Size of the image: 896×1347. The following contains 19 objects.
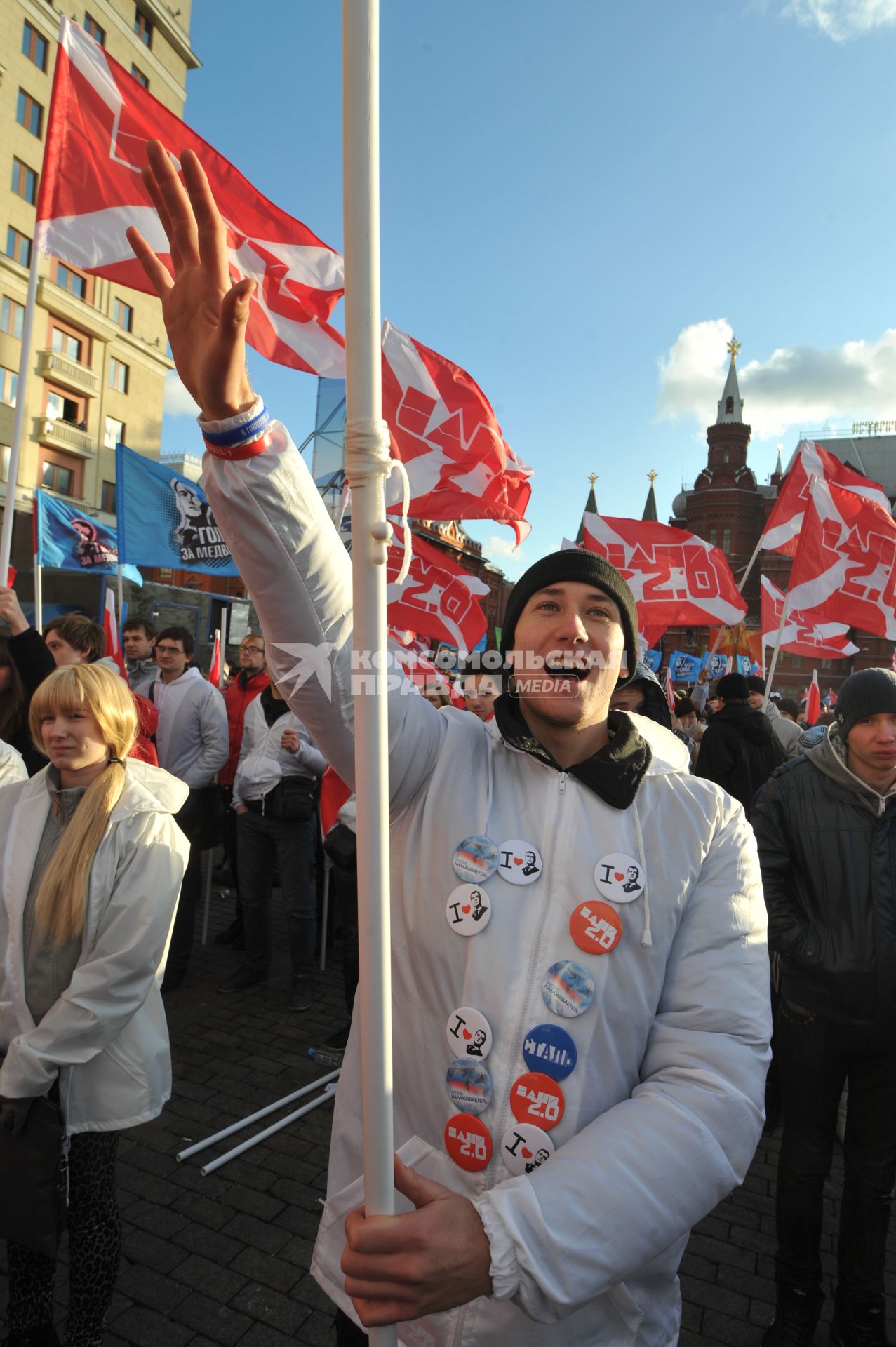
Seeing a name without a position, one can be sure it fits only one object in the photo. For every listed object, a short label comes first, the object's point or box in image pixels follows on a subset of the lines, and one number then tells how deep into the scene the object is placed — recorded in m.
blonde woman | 2.35
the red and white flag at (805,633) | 10.03
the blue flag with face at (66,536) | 7.57
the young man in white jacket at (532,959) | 1.09
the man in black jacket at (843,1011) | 2.78
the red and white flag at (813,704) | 15.97
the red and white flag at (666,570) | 10.17
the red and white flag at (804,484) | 8.88
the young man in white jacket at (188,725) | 5.71
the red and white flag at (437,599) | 7.76
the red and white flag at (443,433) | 6.25
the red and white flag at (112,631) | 6.49
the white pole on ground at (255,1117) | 3.55
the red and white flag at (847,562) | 8.48
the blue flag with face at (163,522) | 7.09
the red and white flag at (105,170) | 4.17
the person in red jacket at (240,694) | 6.41
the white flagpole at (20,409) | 3.55
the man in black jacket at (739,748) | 5.82
